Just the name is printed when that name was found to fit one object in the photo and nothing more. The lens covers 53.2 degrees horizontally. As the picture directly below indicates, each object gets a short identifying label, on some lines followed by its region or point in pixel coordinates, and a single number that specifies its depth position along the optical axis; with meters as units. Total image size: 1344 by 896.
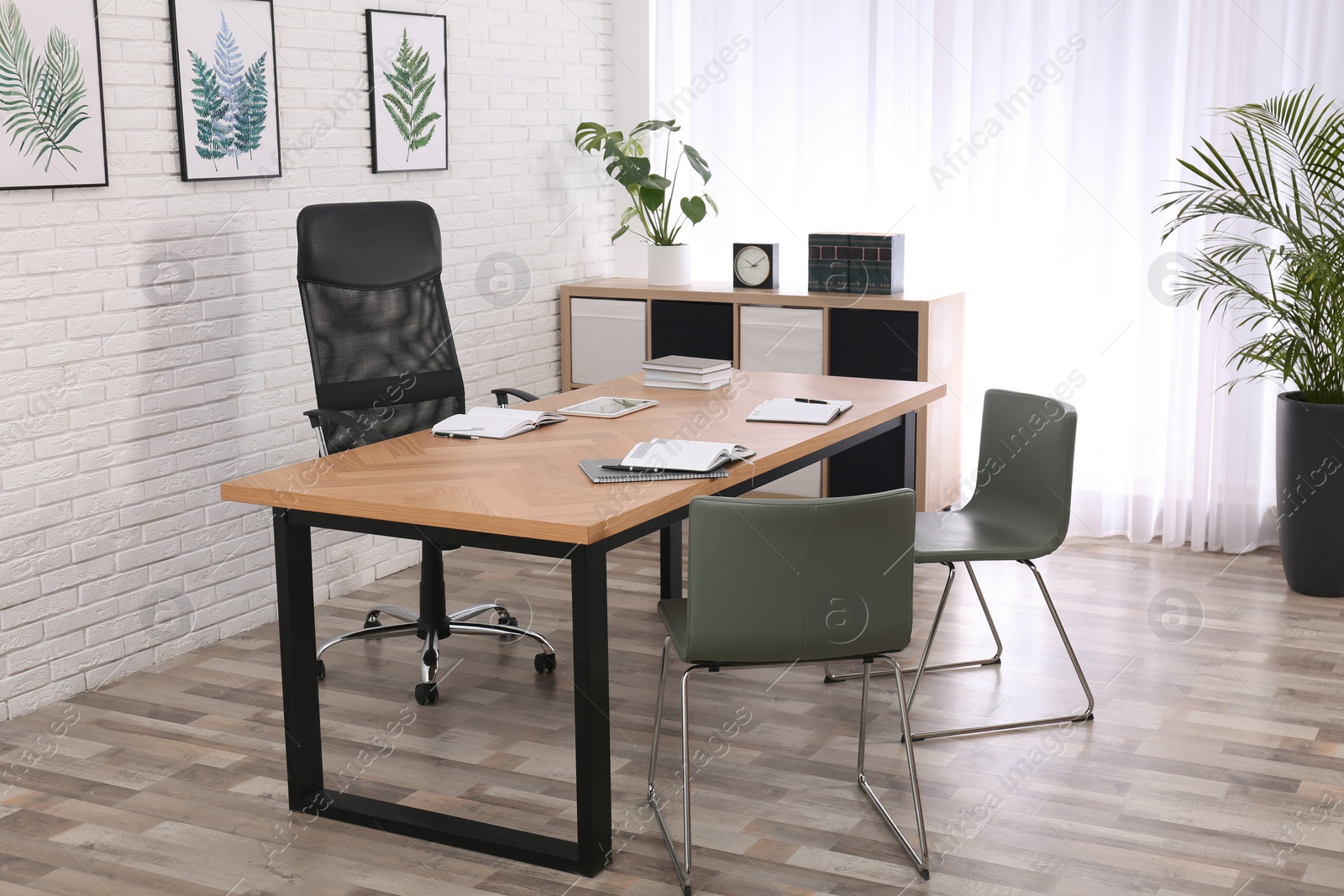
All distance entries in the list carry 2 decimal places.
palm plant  4.29
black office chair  3.77
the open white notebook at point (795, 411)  3.50
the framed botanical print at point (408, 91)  4.59
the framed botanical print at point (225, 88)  3.86
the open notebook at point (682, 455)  2.94
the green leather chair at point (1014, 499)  3.32
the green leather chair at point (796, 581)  2.48
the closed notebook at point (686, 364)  4.03
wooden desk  2.61
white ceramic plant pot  5.64
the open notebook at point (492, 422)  3.38
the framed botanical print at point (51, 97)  3.36
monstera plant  5.46
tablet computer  3.66
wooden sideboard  5.12
